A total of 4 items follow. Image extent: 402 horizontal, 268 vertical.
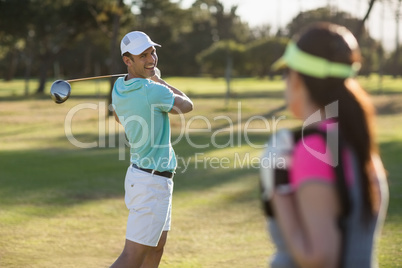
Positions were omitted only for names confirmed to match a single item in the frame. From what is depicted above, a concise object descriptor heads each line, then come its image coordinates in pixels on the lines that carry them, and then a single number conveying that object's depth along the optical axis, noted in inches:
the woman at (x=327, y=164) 166.6
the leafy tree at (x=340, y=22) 6082.7
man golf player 366.0
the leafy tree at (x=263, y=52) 6323.8
